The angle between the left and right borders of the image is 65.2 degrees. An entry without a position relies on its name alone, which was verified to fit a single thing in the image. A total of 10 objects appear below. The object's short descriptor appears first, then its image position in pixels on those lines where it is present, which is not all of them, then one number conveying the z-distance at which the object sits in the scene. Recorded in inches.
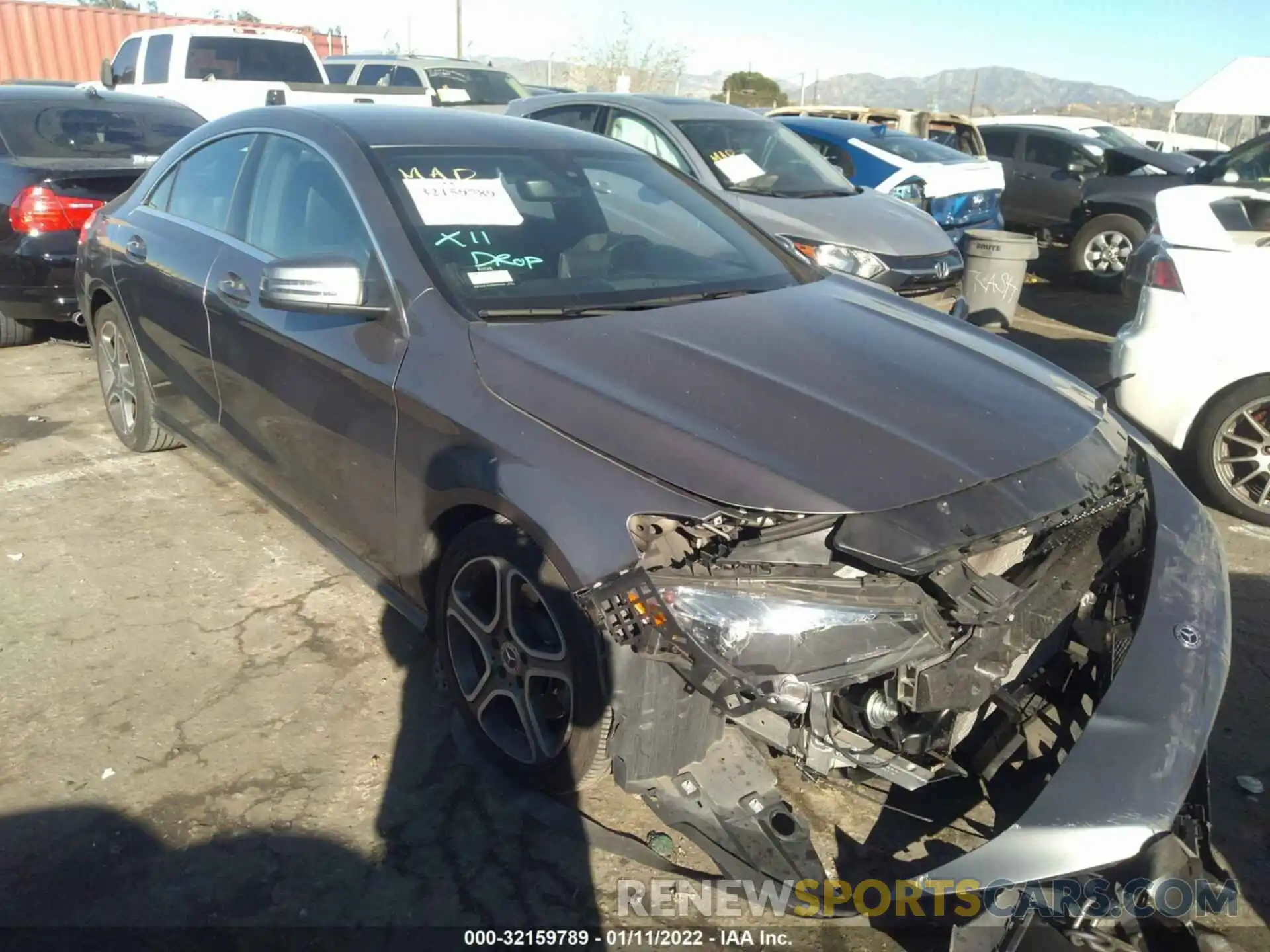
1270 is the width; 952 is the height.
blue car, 359.6
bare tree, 1279.5
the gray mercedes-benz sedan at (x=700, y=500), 83.0
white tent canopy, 687.1
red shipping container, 840.3
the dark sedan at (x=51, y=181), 238.8
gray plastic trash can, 302.4
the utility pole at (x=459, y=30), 1114.1
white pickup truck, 432.5
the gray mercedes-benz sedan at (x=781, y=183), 258.7
